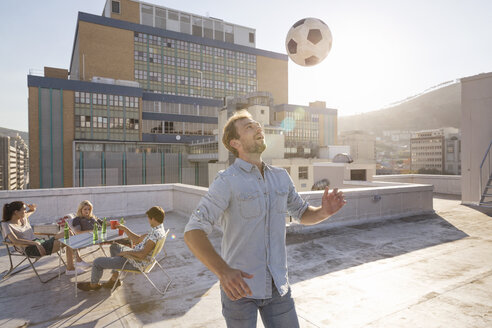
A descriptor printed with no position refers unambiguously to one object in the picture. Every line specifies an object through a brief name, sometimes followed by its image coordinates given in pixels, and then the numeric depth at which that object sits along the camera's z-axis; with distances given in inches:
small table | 211.0
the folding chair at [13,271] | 218.0
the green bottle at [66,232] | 217.5
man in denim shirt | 76.5
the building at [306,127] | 3210.1
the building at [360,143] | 5132.9
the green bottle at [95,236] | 216.7
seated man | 193.4
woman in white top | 218.2
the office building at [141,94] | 1935.3
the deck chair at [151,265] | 194.7
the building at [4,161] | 5570.9
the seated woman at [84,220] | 250.6
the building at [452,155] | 5388.8
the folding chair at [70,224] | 247.3
